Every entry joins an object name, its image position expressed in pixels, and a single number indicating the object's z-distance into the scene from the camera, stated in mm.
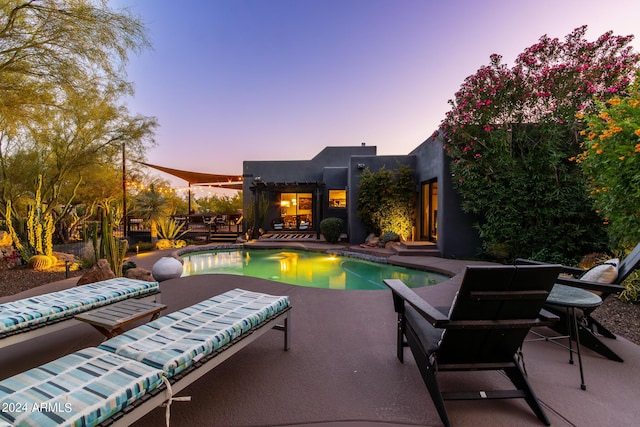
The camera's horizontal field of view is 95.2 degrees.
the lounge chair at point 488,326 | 1769
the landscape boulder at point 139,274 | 5254
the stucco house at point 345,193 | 7855
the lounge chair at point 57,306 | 2344
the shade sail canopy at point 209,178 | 14532
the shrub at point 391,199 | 9852
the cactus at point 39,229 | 6387
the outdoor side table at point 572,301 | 2402
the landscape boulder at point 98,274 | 4544
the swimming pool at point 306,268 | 6496
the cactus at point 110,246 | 5141
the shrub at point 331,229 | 10812
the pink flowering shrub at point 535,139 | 6332
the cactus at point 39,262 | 6113
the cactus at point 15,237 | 6144
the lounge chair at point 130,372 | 1312
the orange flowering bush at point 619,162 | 3830
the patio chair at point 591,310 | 2588
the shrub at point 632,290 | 3887
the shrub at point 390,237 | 9547
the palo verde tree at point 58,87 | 4125
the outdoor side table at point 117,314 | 2344
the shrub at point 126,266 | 5481
